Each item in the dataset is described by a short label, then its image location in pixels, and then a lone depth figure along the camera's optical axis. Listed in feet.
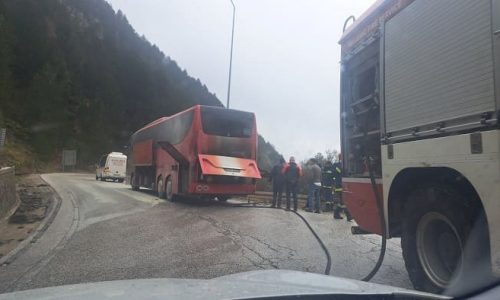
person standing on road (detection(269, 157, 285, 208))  53.47
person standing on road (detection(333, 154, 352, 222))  43.75
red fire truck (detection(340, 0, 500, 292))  12.93
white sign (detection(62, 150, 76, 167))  230.07
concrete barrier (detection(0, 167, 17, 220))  42.14
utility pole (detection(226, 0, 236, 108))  85.20
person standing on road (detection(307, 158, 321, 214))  52.16
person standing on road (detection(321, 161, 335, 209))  48.69
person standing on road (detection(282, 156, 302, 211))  51.78
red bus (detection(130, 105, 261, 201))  52.60
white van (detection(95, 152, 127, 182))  139.33
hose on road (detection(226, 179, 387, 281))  18.17
